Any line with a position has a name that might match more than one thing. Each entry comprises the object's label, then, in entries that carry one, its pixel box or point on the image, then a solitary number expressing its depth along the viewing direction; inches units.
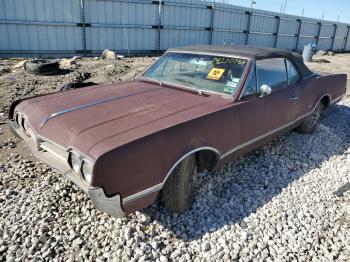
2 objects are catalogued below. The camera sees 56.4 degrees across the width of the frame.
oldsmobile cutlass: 98.7
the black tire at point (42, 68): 331.9
